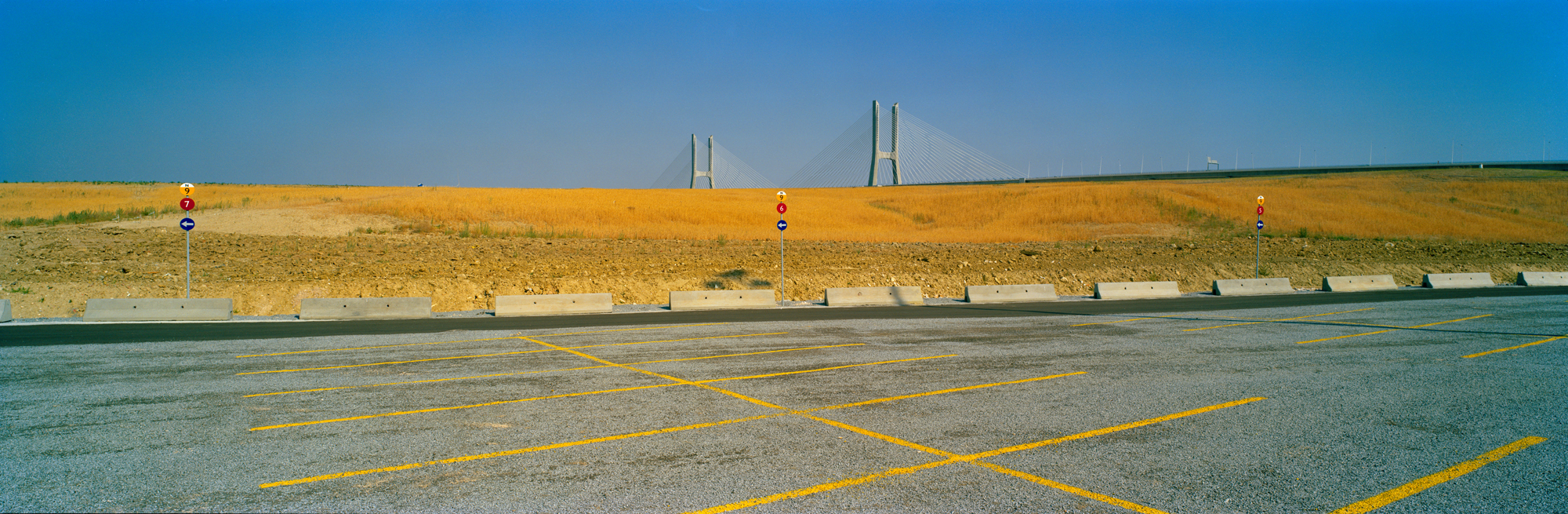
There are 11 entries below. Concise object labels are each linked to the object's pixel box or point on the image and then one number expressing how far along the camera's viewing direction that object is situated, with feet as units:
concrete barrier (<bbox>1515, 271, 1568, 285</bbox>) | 93.76
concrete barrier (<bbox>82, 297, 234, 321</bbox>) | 52.49
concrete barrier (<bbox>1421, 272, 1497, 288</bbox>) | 92.07
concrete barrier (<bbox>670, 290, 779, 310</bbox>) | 64.08
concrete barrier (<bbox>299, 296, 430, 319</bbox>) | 55.47
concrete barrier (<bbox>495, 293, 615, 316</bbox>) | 59.41
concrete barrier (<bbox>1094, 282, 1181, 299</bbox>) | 76.33
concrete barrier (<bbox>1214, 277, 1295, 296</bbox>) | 82.20
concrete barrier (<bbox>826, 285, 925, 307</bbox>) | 68.59
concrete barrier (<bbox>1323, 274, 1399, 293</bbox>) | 87.15
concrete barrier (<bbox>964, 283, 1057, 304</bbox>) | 72.38
